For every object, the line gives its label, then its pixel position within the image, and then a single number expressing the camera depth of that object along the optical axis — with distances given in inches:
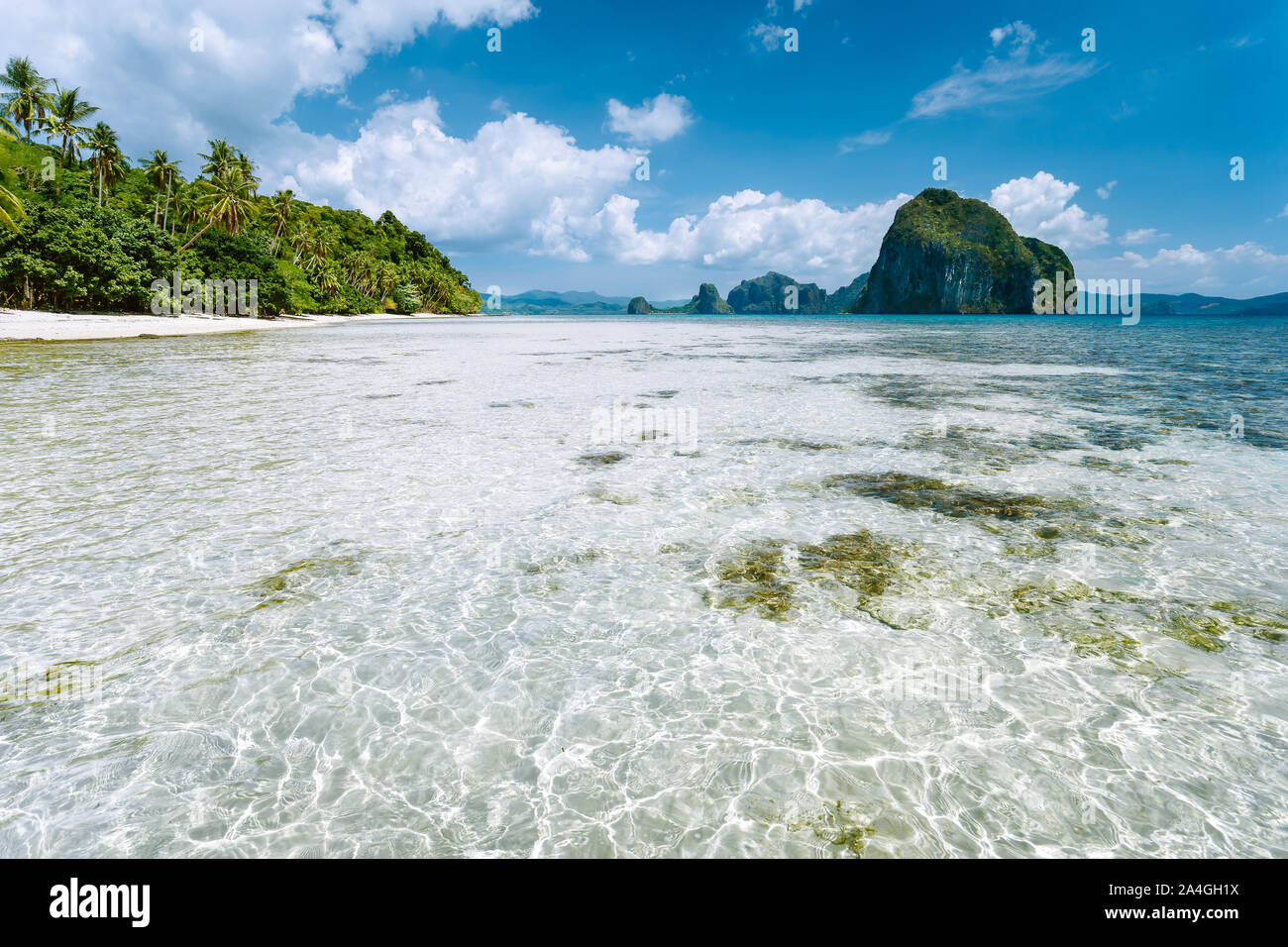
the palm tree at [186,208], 3056.1
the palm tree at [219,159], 3184.1
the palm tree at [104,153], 2874.0
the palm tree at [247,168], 3315.9
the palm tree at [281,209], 4023.1
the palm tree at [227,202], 3068.4
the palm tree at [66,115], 3088.1
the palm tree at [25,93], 3213.6
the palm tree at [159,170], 3006.9
